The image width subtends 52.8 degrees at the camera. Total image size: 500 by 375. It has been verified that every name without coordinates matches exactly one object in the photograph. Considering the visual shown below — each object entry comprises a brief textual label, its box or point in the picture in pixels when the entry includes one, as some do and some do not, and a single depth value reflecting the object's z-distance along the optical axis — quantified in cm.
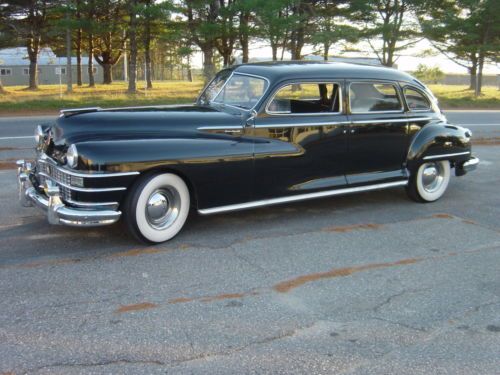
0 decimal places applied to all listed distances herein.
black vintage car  448
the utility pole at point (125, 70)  6516
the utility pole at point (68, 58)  2694
